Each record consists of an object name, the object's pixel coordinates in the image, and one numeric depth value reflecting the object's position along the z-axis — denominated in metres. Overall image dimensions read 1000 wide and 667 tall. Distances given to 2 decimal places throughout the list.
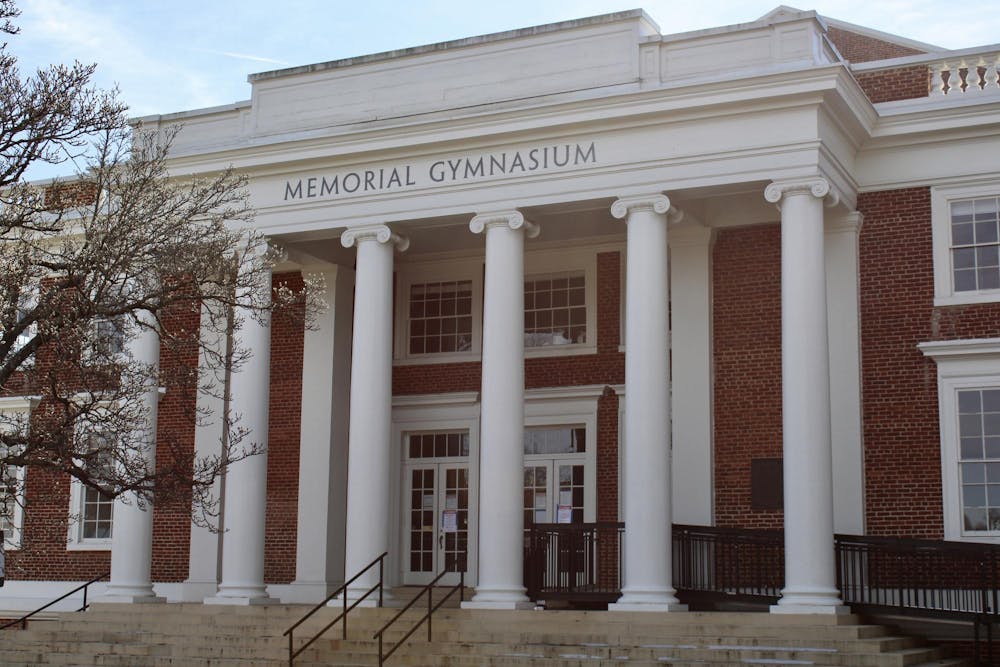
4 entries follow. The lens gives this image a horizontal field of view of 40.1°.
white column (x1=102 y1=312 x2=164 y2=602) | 21.11
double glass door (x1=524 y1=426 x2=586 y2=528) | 21.83
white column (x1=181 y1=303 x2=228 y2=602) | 22.39
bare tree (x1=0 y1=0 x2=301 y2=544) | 12.38
